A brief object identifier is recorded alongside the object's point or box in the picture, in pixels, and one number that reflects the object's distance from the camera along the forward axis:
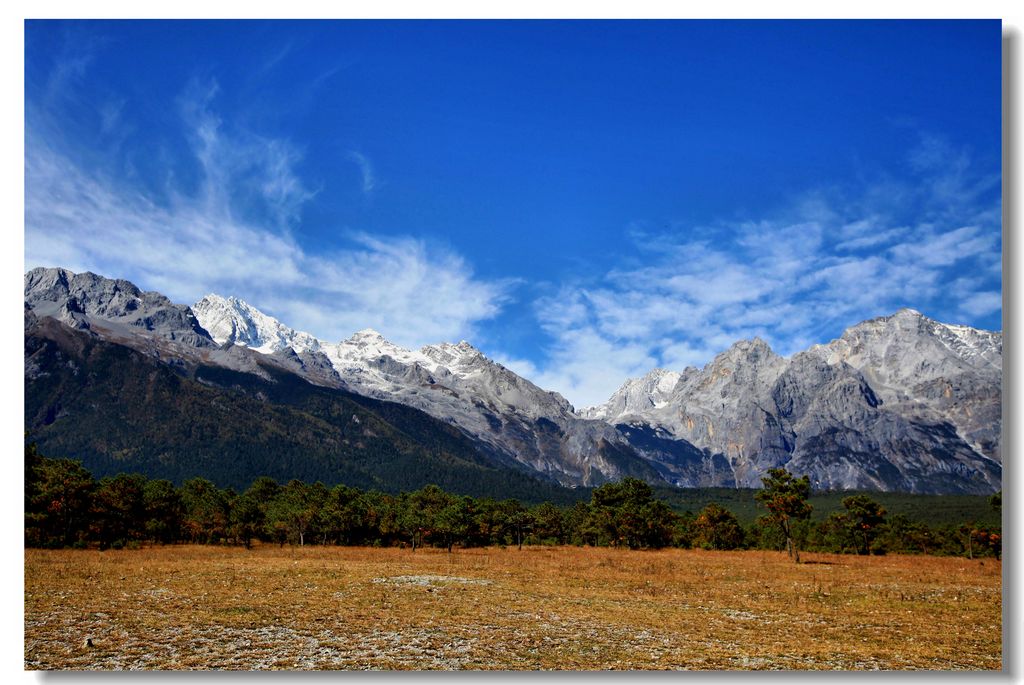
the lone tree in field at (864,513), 69.06
